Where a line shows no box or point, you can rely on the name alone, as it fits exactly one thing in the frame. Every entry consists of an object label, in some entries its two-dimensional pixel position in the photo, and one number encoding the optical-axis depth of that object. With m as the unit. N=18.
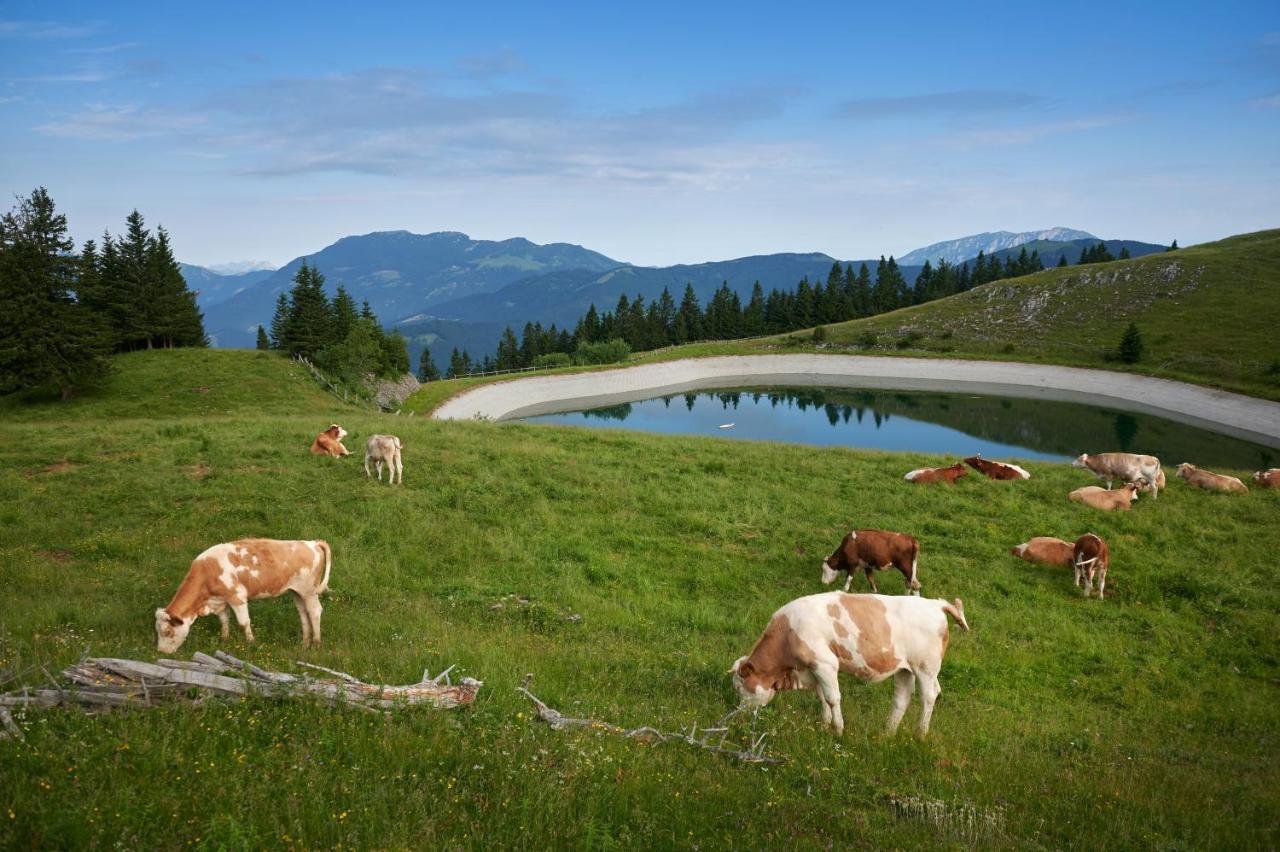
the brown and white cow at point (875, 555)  14.38
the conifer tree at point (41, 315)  37.44
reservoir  51.44
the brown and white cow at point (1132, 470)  21.11
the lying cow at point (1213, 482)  21.20
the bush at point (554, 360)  97.75
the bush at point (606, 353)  94.81
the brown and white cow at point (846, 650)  8.29
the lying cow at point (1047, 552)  15.73
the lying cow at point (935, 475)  21.95
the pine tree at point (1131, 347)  78.94
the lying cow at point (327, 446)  21.92
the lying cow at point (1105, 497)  19.36
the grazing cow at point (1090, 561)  14.54
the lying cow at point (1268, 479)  21.56
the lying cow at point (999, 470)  22.75
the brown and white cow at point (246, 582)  9.62
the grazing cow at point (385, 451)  19.41
